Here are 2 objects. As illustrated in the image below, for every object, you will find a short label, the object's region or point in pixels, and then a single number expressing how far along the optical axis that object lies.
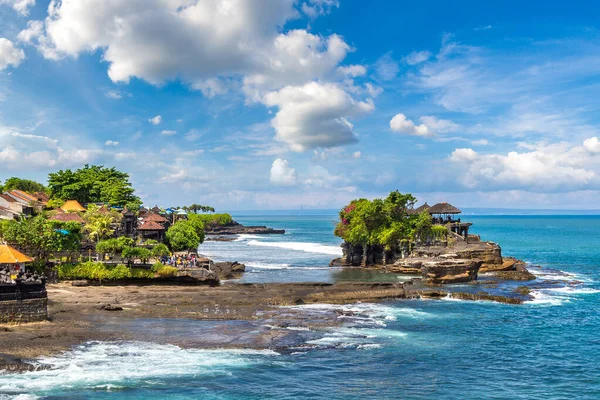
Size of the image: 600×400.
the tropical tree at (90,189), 99.69
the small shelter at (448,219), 85.81
